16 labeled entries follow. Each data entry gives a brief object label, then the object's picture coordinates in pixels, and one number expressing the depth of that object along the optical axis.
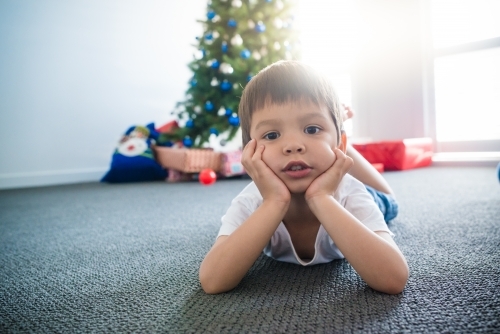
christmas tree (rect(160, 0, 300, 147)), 2.45
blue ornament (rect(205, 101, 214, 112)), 2.50
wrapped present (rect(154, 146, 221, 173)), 2.44
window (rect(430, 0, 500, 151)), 2.46
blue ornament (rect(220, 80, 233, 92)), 2.47
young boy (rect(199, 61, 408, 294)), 0.57
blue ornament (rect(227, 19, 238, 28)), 2.42
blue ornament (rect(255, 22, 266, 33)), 2.42
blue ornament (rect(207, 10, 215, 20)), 2.49
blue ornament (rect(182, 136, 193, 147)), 2.57
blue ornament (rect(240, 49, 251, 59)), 2.36
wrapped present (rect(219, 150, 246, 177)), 2.43
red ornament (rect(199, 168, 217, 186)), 2.24
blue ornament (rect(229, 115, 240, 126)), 2.44
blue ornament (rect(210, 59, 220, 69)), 2.49
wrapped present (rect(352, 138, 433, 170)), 2.44
